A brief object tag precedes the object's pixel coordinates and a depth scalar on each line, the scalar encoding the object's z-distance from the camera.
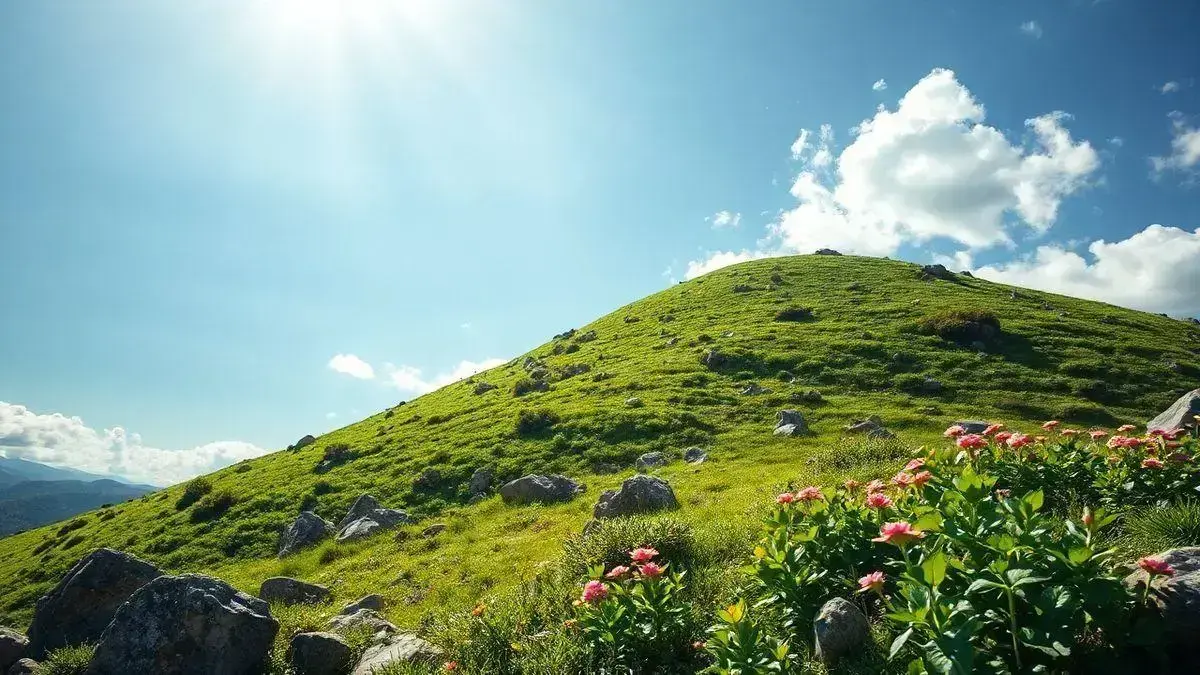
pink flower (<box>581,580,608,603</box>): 7.55
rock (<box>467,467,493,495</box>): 30.47
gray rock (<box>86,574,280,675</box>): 10.78
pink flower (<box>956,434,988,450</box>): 8.43
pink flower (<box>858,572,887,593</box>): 5.80
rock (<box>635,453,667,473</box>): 29.52
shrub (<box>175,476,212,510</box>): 40.06
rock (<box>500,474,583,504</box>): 26.02
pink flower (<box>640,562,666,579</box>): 7.65
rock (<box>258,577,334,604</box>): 17.50
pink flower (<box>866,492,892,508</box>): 7.00
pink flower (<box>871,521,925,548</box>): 5.57
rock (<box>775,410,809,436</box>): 30.55
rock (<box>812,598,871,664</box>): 6.62
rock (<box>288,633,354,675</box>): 11.05
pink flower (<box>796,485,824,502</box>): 7.92
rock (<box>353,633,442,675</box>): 9.85
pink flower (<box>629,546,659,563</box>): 7.93
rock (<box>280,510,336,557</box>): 26.38
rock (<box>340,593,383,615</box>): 16.13
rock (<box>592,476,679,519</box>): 19.25
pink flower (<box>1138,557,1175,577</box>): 5.04
